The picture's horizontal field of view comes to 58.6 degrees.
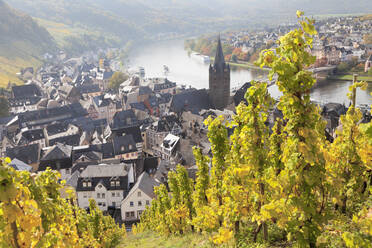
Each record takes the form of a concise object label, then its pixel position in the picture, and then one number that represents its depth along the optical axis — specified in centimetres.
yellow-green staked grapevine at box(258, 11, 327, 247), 845
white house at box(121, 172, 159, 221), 3769
